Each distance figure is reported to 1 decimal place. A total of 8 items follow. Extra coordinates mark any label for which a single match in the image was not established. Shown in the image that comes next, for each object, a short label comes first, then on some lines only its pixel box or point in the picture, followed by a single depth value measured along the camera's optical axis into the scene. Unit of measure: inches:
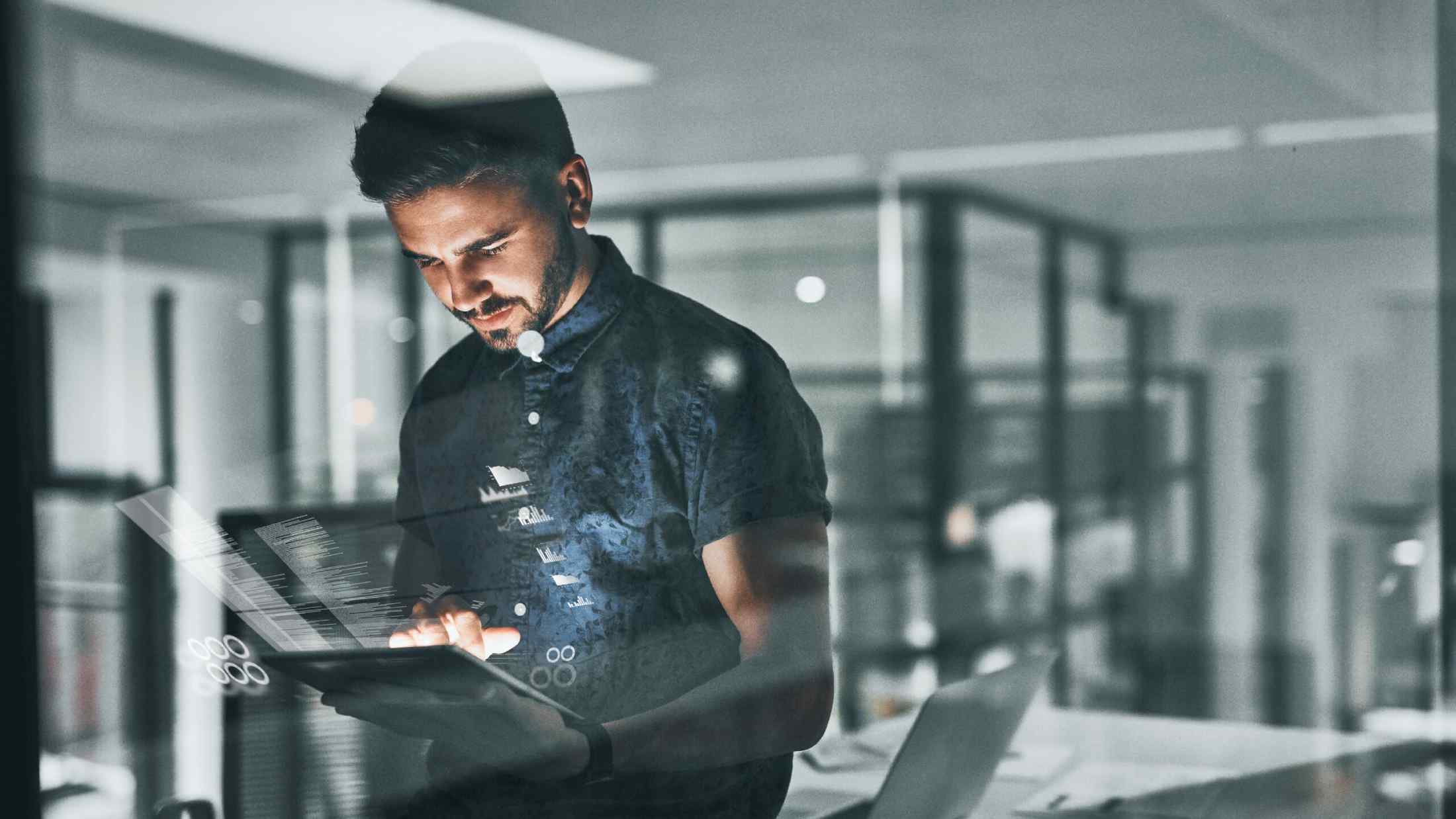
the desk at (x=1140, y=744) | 55.9
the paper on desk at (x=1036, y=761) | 59.4
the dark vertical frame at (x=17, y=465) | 65.0
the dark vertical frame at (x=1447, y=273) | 52.1
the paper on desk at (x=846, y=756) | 60.1
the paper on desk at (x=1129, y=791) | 57.9
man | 56.9
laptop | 59.1
